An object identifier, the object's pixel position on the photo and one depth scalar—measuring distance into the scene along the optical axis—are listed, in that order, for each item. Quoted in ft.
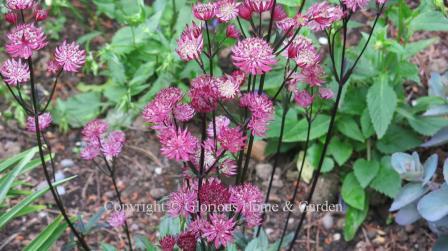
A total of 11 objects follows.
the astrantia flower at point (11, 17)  1.22
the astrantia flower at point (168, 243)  1.26
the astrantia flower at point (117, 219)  1.50
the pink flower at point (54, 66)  1.24
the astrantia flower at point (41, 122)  1.43
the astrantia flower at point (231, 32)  1.21
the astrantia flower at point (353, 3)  1.17
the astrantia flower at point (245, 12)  1.17
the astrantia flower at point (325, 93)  1.37
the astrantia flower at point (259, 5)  1.14
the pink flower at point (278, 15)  1.24
